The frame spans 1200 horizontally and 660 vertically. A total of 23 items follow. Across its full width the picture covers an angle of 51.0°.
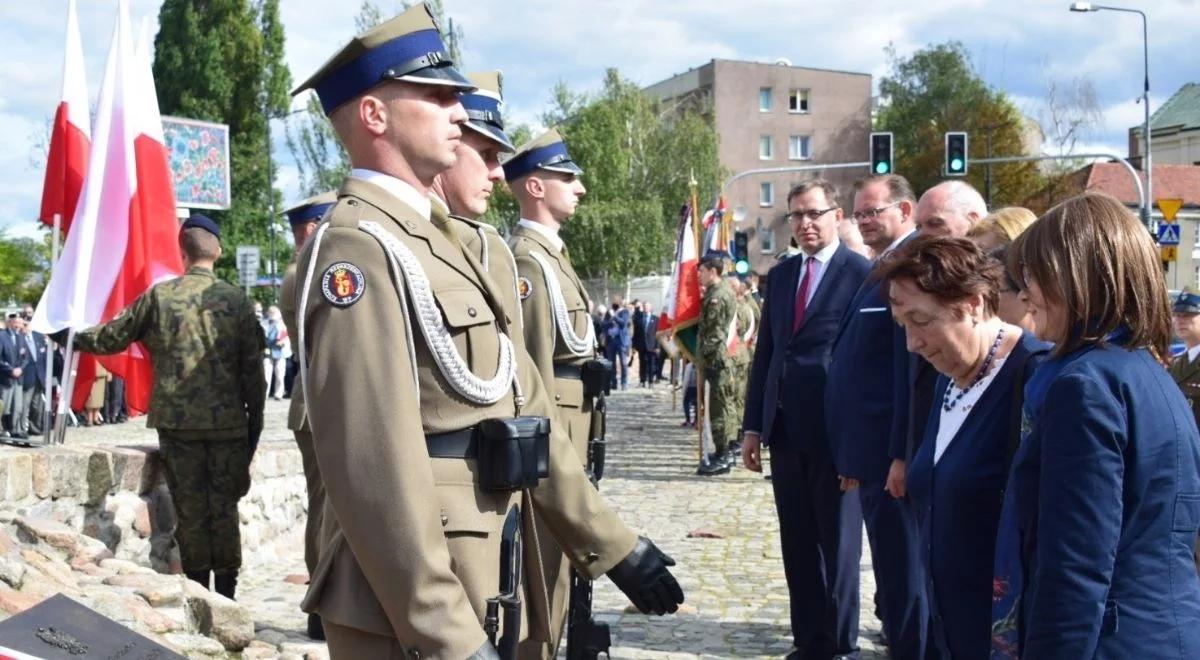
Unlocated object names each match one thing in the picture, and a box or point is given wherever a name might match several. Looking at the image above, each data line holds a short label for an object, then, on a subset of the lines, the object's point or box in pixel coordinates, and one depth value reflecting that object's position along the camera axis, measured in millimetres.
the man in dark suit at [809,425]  5711
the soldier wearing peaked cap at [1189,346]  7496
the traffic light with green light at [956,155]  24516
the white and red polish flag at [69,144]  7512
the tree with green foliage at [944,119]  61812
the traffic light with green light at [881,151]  25098
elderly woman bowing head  3428
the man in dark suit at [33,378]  17688
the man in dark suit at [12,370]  17344
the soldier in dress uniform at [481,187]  4148
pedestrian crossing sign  24562
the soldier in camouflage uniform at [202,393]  6441
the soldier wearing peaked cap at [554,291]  5133
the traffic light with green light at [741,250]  21444
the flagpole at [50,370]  6875
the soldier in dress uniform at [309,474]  4535
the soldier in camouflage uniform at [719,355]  13359
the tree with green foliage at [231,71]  48594
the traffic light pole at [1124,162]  24969
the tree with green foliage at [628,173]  58562
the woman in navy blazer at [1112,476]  2516
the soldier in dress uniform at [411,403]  2455
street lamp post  27844
